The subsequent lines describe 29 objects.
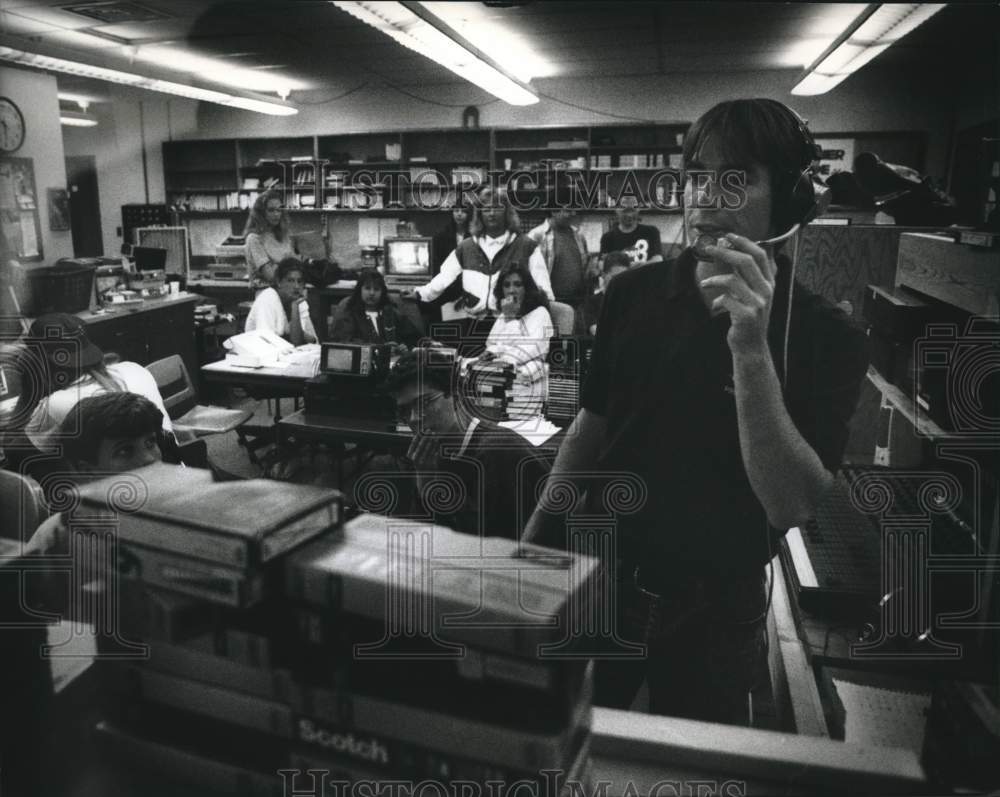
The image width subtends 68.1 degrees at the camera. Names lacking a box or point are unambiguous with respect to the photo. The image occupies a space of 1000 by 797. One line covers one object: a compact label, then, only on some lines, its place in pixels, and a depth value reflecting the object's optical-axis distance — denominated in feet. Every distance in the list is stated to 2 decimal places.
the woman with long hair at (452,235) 23.53
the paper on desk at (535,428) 7.47
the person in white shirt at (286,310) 14.31
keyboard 4.96
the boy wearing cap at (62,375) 4.53
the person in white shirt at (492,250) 17.26
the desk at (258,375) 11.80
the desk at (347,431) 8.80
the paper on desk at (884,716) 3.38
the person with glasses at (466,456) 6.24
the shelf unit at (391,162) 23.77
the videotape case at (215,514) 2.12
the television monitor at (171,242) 24.73
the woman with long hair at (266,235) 21.59
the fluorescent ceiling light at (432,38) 11.43
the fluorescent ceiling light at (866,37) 9.90
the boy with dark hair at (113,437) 3.43
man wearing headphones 2.52
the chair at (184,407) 7.41
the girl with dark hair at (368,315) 15.14
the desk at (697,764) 2.21
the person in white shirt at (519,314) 12.85
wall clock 17.03
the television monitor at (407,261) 23.75
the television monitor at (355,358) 8.80
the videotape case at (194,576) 2.12
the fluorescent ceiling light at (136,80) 15.05
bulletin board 17.90
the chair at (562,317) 13.96
